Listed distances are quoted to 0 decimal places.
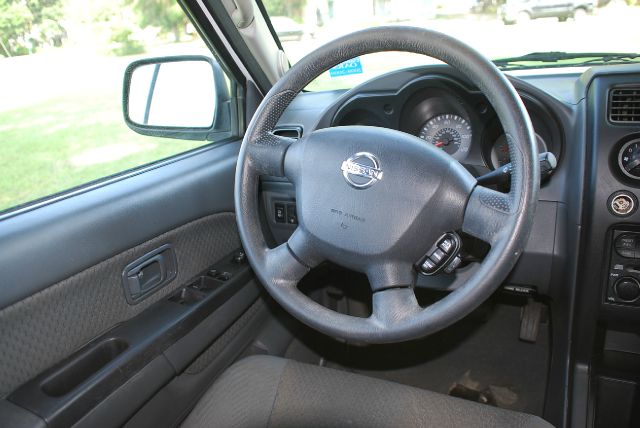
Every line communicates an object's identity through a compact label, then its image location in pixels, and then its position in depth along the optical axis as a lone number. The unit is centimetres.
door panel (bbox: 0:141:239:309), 121
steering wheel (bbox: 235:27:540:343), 103
